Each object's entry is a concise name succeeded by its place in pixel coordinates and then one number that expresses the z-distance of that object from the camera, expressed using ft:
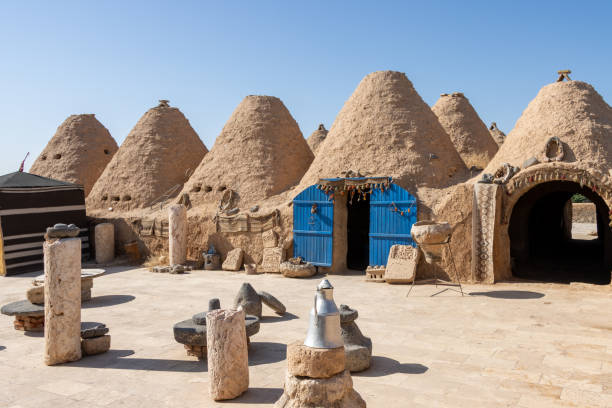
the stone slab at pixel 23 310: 25.80
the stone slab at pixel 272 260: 44.98
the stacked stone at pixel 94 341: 22.03
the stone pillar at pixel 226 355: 16.87
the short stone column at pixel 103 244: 53.42
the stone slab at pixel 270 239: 46.60
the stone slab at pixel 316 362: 12.83
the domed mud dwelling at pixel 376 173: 41.37
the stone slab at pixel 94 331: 22.40
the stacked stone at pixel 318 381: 12.71
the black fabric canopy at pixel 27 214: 47.06
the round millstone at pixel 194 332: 20.54
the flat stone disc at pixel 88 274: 33.22
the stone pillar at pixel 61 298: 20.72
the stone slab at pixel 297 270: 42.52
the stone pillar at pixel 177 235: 48.32
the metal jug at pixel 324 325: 13.10
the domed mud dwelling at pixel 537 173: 35.96
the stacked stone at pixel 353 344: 19.04
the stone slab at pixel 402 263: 37.68
